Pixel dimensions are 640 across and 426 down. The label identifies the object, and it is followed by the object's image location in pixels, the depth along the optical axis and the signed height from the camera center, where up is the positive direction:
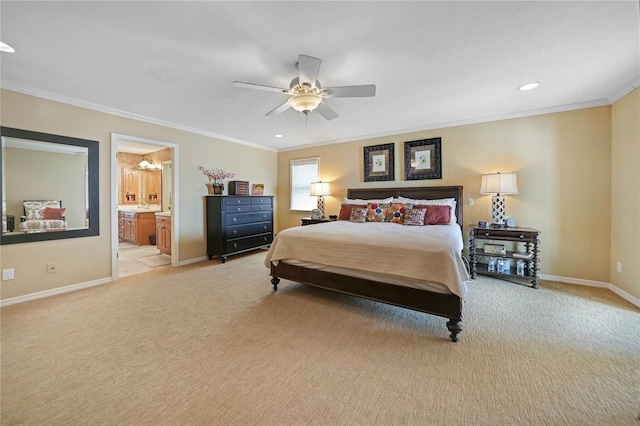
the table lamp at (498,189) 3.57 +0.31
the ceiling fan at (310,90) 2.21 +1.18
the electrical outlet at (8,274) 2.84 -0.72
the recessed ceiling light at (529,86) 2.84 +1.45
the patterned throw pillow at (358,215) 4.24 -0.08
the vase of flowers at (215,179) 4.91 +0.66
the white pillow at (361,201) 4.56 +0.18
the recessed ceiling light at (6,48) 2.10 +1.43
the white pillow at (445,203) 3.88 +0.11
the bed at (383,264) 2.16 -0.55
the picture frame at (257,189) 5.86 +0.53
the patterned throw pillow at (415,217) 3.79 -0.11
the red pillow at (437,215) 3.77 -0.08
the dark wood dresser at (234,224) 4.72 -0.26
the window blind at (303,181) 5.95 +0.73
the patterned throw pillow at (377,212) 4.14 -0.03
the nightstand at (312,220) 5.03 -0.20
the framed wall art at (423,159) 4.44 +0.94
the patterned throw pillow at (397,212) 3.99 -0.03
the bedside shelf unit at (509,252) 3.33 -0.56
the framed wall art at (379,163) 4.90 +0.97
